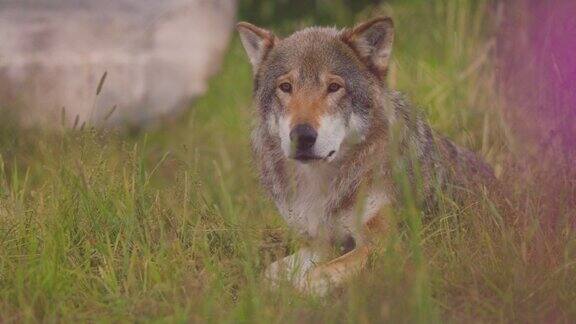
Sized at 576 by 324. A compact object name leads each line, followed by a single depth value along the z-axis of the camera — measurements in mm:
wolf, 9734
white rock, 15734
